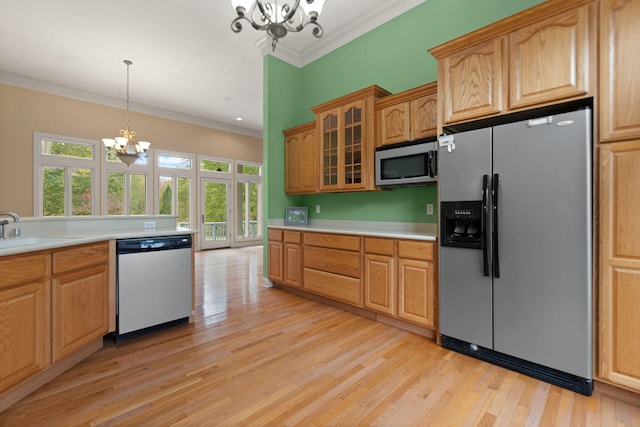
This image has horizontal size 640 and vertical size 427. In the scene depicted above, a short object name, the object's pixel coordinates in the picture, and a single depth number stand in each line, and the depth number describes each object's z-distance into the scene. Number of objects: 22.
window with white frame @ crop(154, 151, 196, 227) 7.16
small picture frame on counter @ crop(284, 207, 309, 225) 4.38
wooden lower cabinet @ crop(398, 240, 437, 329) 2.51
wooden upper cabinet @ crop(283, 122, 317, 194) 4.05
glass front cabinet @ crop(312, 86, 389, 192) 3.27
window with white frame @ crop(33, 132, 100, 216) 5.54
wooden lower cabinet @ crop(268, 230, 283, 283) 4.03
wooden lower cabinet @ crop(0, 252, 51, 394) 1.61
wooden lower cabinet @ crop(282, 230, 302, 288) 3.75
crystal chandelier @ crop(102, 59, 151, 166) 4.88
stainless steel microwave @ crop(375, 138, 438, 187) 2.76
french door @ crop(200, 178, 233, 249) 7.95
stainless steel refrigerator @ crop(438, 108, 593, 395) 1.80
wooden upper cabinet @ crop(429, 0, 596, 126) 1.81
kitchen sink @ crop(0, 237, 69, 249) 2.04
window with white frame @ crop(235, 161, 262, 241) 8.62
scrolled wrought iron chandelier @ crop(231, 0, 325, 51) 2.14
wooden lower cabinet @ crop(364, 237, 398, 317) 2.78
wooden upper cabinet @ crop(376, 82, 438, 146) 2.83
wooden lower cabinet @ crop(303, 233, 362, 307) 3.12
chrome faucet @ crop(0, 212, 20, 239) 2.10
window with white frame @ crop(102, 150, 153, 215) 6.35
